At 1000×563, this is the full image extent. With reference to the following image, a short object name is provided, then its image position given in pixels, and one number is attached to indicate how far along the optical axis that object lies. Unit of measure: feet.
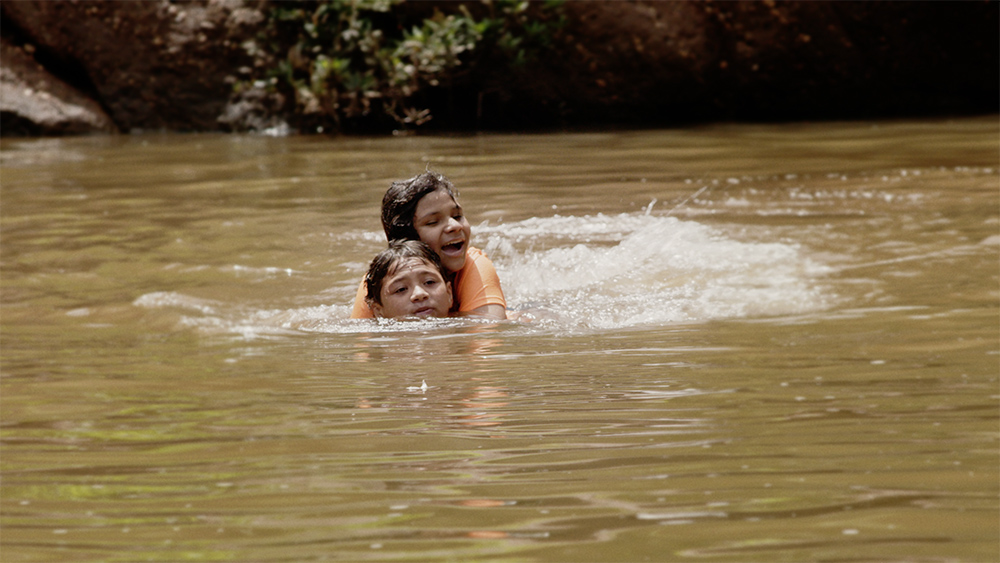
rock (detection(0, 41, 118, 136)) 47.60
